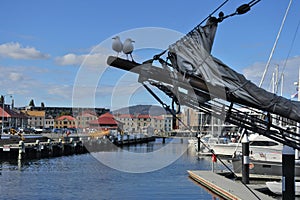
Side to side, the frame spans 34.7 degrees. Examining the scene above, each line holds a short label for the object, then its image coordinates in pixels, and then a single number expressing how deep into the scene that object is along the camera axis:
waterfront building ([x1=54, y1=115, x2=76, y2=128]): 177.05
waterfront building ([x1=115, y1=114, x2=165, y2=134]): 93.40
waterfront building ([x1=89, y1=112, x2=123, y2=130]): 100.54
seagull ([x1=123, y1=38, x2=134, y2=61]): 9.09
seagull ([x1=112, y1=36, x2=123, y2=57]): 8.95
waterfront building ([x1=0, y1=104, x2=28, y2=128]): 143.38
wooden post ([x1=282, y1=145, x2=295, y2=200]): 15.29
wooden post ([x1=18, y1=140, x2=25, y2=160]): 50.59
